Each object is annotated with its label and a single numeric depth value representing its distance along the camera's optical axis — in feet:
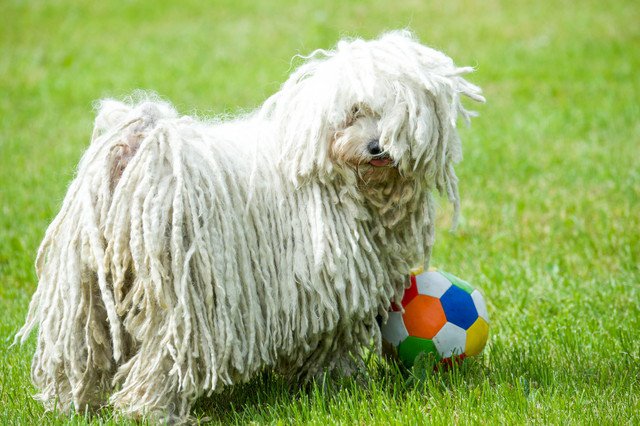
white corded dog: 24.39
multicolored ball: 28.89
